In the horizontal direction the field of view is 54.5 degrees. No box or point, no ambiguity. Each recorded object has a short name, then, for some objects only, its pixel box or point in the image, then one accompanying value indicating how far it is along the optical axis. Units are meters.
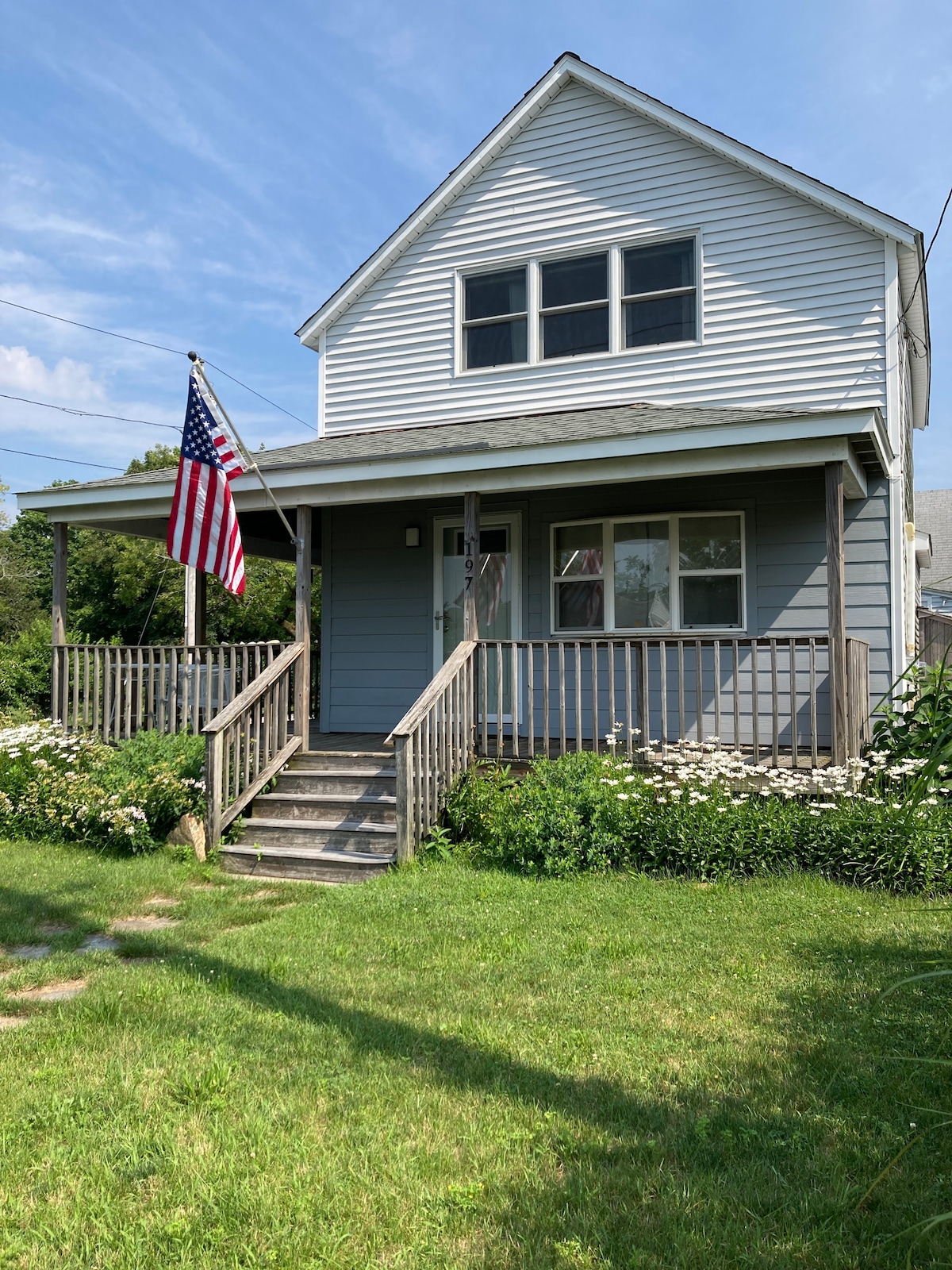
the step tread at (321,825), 7.52
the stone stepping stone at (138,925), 5.69
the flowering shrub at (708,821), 6.29
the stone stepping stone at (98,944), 5.34
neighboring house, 34.12
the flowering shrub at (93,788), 7.84
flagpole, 8.20
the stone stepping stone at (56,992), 4.52
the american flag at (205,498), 8.33
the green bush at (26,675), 16.80
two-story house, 8.23
